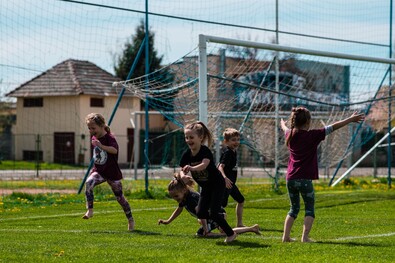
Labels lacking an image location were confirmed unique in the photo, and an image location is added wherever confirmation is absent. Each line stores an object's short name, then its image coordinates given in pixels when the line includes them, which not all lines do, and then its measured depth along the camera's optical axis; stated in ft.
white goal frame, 48.83
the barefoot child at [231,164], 37.68
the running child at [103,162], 37.40
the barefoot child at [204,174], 31.63
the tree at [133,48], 69.10
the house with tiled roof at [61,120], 120.26
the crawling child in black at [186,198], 34.00
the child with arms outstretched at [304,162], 32.35
